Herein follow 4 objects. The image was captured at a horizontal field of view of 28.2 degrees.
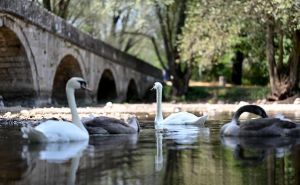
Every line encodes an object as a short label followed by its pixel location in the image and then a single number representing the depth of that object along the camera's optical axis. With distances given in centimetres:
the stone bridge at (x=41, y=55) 2641
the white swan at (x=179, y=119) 1534
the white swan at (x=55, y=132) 974
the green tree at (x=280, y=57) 3167
